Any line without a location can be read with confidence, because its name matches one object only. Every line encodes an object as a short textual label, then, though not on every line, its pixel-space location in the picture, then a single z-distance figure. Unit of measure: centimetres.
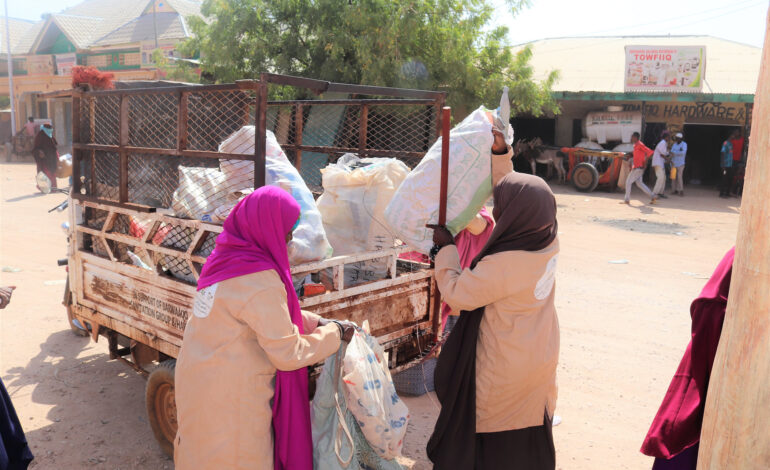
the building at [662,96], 1705
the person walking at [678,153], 1590
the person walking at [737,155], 1675
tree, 1219
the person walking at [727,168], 1645
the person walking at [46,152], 1475
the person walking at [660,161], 1490
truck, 324
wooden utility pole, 167
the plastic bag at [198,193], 338
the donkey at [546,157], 1831
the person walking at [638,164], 1429
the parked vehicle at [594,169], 1653
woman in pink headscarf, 236
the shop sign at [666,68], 1662
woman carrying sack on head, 253
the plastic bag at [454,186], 307
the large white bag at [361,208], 364
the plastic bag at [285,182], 306
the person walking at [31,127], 2141
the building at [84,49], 2641
